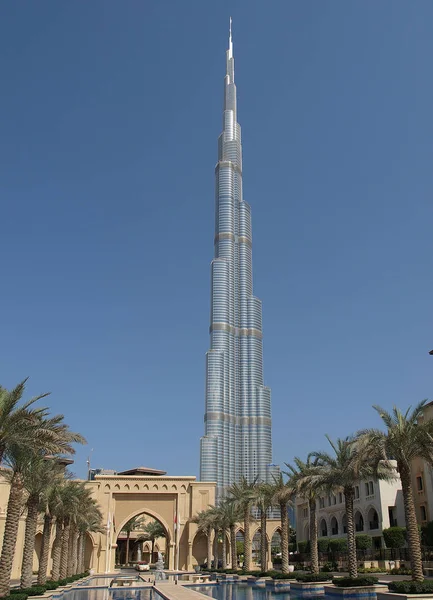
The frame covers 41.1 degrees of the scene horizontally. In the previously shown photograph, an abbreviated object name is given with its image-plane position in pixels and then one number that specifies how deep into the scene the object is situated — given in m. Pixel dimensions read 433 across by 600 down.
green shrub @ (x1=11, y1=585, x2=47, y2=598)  23.79
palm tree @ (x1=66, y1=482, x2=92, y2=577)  35.50
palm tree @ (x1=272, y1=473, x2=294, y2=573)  37.59
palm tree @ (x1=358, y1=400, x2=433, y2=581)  23.80
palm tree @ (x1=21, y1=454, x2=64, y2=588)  26.12
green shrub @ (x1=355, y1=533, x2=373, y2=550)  50.19
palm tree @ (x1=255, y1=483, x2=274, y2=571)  42.34
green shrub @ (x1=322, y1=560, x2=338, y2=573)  40.31
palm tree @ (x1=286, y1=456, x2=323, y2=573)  33.91
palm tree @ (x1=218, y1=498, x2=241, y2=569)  48.72
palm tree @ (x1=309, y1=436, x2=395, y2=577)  26.77
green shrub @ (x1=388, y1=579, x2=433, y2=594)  20.88
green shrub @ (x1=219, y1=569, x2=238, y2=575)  44.81
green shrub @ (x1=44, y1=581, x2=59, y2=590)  28.04
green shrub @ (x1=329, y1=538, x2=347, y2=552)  51.94
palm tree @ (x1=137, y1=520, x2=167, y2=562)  80.12
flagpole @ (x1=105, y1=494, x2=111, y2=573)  57.47
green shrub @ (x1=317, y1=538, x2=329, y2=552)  54.93
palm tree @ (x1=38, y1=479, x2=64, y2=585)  30.08
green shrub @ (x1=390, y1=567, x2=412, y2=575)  30.99
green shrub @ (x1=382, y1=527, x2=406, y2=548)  46.09
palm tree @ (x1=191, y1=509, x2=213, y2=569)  55.41
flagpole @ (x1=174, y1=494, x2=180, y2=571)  59.78
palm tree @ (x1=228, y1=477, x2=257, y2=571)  44.59
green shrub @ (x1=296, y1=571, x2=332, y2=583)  32.22
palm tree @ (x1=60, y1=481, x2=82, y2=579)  32.78
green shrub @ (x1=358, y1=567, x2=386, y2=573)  39.83
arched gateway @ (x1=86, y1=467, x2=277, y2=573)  60.38
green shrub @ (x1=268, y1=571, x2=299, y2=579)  34.79
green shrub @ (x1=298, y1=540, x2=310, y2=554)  60.03
